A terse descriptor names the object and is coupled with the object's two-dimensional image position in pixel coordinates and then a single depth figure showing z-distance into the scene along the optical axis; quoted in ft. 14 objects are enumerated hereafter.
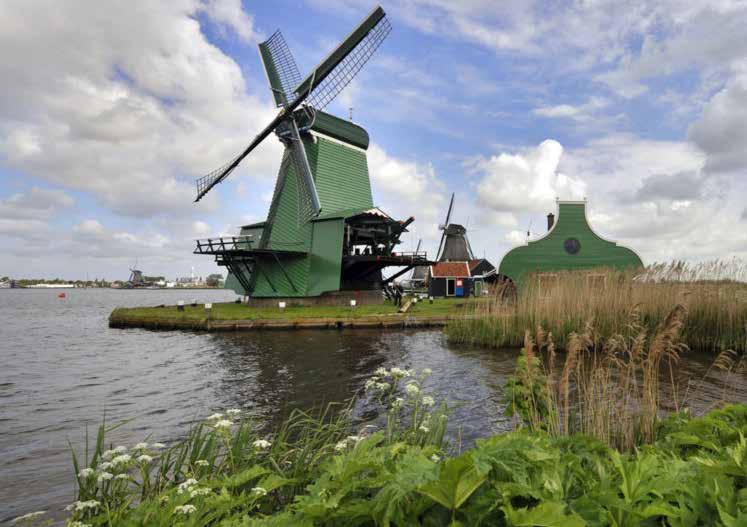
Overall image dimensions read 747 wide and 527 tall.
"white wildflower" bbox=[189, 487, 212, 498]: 7.90
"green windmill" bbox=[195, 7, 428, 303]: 91.86
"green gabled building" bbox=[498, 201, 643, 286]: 88.53
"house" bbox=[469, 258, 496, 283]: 155.01
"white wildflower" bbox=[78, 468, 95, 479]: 9.19
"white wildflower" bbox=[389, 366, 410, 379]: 14.04
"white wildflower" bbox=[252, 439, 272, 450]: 10.82
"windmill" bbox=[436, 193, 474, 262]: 167.73
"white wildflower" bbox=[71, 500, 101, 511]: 8.14
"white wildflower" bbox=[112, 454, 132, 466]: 8.98
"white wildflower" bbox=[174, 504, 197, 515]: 7.39
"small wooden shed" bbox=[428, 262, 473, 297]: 145.38
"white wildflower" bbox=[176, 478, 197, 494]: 8.40
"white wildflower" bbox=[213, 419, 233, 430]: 11.04
